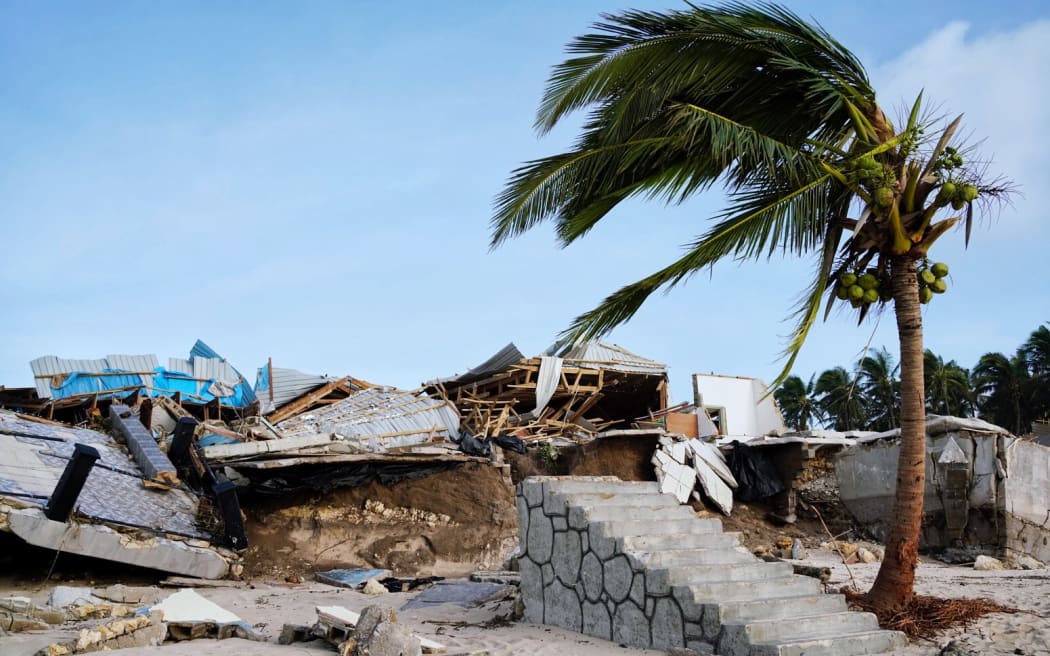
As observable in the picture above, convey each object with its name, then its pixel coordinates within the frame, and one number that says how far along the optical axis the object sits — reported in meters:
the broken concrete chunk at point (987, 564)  11.34
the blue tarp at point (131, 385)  20.91
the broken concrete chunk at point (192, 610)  7.43
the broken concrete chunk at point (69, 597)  9.30
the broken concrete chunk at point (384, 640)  6.16
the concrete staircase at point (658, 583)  6.39
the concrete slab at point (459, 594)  9.31
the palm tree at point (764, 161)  7.28
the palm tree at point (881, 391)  46.97
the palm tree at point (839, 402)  47.84
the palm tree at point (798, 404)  52.69
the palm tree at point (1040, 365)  41.19
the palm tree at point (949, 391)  44.97
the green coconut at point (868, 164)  6.96
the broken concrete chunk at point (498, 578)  10.09
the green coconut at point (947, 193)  7.14
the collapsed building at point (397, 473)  12.43
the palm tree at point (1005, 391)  42.25
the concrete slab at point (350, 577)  11.85
